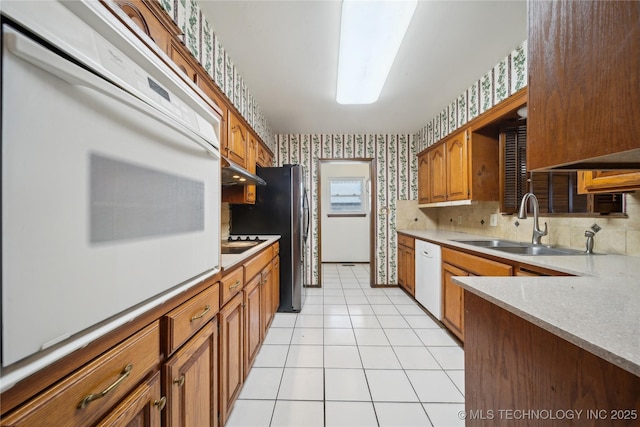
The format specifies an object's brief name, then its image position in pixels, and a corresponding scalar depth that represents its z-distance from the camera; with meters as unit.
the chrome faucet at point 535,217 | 1.93
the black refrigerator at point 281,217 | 2.96
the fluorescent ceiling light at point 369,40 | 1.44
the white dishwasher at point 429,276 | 2.55
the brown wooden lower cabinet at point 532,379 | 0.55
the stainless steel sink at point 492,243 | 2.28
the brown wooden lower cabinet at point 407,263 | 3.31
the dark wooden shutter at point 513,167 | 2.40
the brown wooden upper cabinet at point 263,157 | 2.98
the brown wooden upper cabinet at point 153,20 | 1.00
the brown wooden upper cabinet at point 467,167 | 2.55
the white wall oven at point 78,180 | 0.38
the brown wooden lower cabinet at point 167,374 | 0.47
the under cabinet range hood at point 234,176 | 1.53
